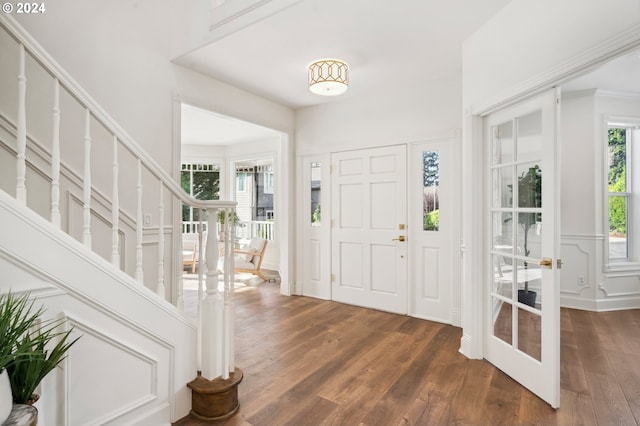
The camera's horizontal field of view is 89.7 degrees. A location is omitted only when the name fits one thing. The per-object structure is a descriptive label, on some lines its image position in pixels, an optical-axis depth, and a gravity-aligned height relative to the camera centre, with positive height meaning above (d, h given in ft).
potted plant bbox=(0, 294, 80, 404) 3.72 -1.86
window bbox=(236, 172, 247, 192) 22.82 +2.29
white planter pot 3.45 -2.01
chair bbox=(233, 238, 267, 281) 18.01 -2.49
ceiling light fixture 9.87 +4.35
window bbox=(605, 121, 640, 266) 13.50 +0.95
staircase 4.59 -0.94
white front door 12.59 -0.56
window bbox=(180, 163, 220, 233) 23.47 +2.41
